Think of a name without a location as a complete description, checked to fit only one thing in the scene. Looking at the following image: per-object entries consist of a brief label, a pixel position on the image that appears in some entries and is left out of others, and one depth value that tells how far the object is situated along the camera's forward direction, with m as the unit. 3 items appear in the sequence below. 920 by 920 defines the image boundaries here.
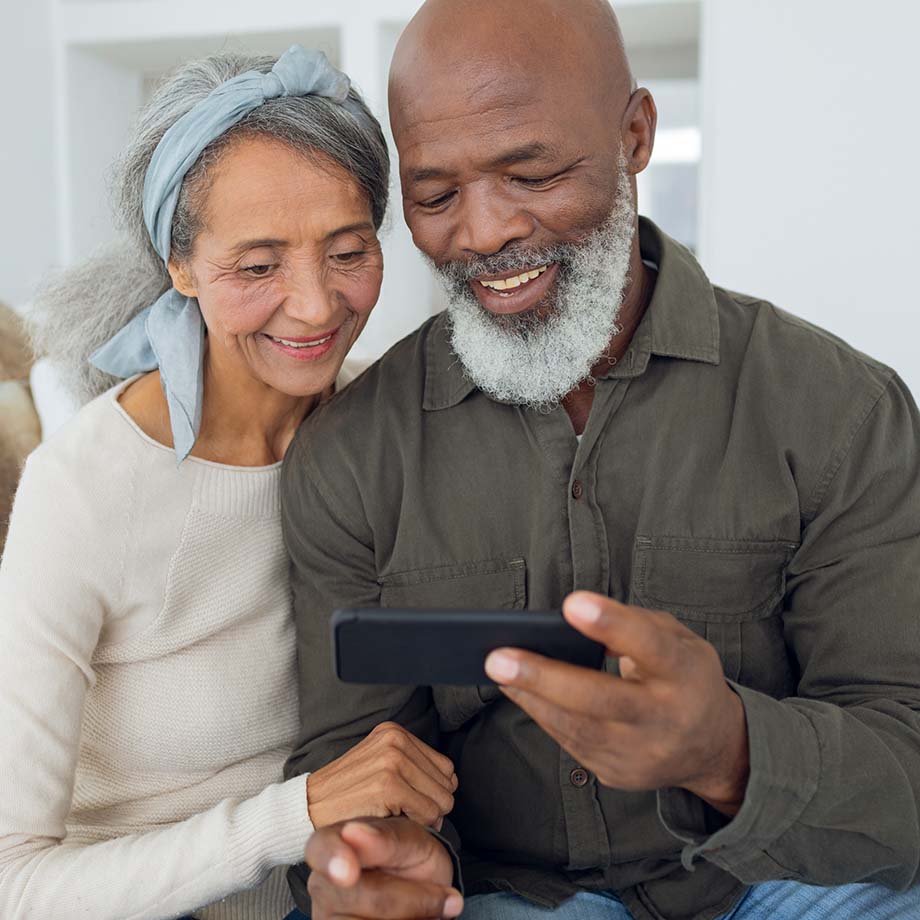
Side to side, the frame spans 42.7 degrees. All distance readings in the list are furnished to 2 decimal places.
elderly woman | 1.26
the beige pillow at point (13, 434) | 1.89
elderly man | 1.29
